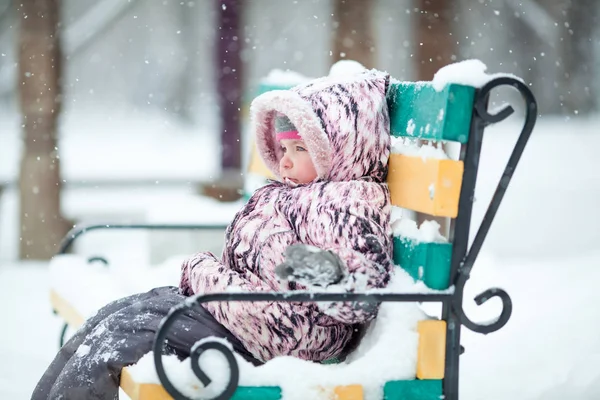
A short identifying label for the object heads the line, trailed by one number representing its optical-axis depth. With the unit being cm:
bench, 449
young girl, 476
